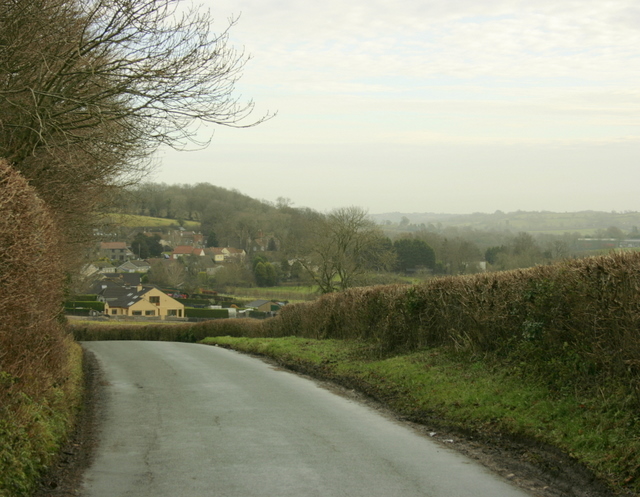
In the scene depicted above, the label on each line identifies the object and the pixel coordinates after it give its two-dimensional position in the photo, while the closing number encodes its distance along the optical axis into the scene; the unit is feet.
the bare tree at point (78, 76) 31.37
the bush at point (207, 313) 204.66
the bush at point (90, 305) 233.76
